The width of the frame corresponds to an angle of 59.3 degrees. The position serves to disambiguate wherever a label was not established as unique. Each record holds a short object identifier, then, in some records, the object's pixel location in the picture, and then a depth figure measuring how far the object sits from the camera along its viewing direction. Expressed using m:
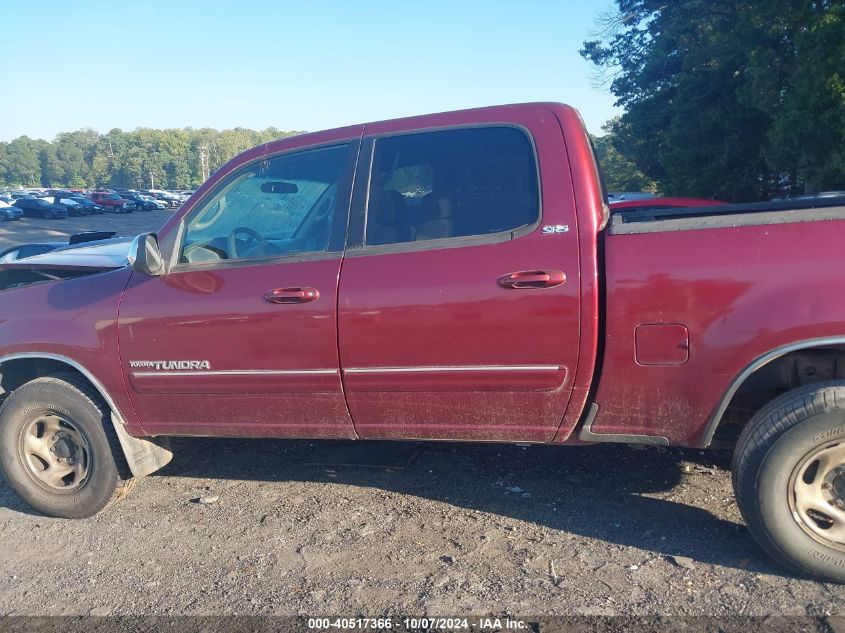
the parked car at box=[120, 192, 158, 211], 66.50
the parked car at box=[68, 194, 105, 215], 57.39
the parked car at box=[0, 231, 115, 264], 7.15
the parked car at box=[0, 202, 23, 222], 46.06
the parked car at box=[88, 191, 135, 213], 61.25
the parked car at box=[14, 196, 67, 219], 49.44
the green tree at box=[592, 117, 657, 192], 55.12
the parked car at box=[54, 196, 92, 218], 53.32
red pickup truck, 3.07
